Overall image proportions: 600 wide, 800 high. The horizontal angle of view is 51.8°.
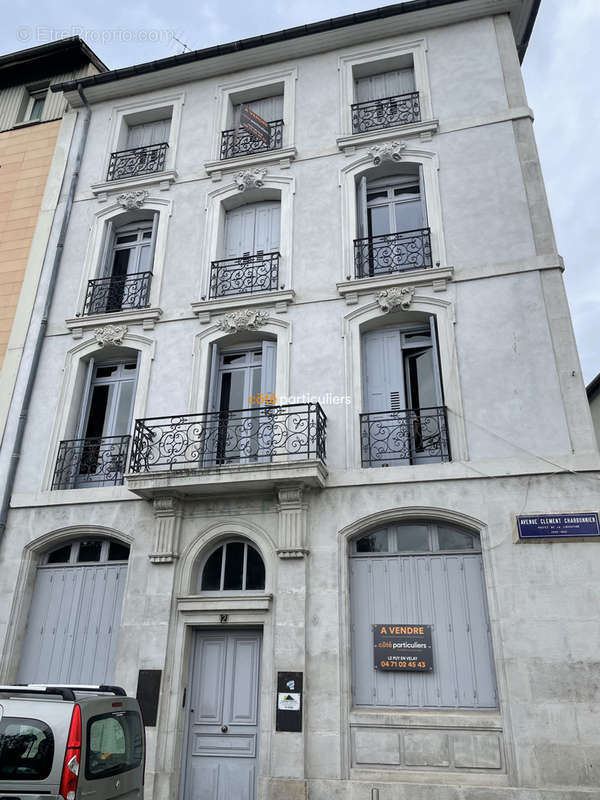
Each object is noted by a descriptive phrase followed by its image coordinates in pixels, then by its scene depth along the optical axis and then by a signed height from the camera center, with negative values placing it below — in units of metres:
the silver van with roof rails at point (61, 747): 5.11 -0.27
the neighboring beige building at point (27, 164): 12.70 +11.39
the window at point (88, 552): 10.32 +2.42
